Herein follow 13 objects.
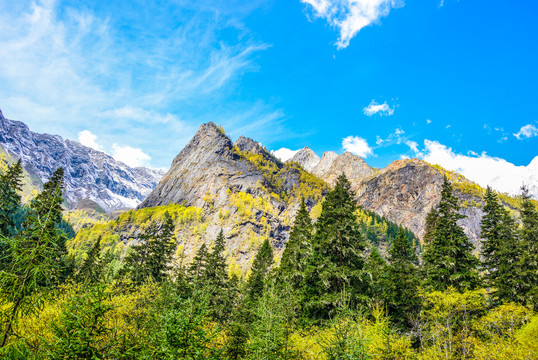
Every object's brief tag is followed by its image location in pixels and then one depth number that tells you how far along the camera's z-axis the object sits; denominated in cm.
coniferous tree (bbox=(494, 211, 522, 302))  2305
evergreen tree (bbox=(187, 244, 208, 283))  3143
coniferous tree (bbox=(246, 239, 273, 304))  3534
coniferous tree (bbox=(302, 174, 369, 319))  1903
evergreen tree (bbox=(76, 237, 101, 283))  4019
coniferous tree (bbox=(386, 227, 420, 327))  2669
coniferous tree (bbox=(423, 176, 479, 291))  2264
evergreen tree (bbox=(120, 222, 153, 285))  2841
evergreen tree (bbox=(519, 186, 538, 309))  2164
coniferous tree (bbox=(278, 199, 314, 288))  2548
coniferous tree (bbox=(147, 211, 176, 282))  2978
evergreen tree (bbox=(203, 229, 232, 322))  3170
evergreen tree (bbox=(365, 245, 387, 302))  2047
